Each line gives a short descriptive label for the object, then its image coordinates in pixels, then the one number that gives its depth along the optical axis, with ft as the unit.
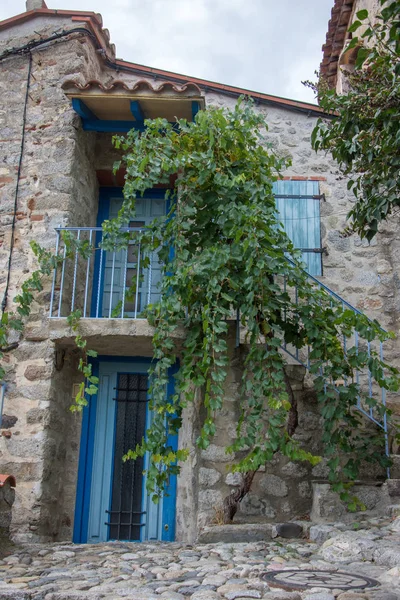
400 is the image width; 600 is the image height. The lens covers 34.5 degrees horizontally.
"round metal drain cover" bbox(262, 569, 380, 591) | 10.30
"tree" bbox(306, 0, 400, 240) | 13.41
